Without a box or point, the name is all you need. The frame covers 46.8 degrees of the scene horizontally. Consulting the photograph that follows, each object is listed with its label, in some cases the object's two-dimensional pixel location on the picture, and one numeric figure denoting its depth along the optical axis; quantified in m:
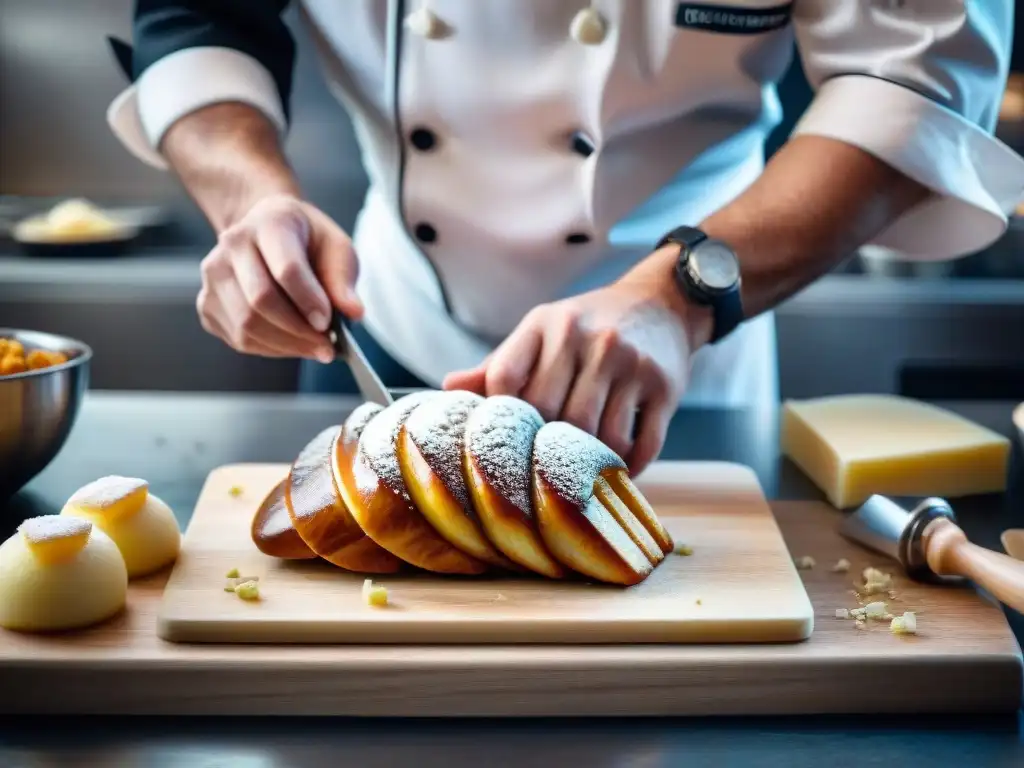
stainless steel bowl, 1.15
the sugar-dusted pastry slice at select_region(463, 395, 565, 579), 0.96
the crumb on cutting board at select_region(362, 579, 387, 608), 0.94
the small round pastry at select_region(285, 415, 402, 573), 0.99
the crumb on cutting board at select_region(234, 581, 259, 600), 0.95
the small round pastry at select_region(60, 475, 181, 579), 1.01
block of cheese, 1.24
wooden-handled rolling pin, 0.94
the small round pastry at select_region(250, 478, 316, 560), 1.01
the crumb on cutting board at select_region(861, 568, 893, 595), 1.01
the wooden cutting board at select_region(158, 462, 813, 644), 0.91
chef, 1.21
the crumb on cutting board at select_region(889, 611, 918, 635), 0.92
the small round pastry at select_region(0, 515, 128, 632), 0.91
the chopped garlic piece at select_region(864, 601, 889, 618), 0.95
